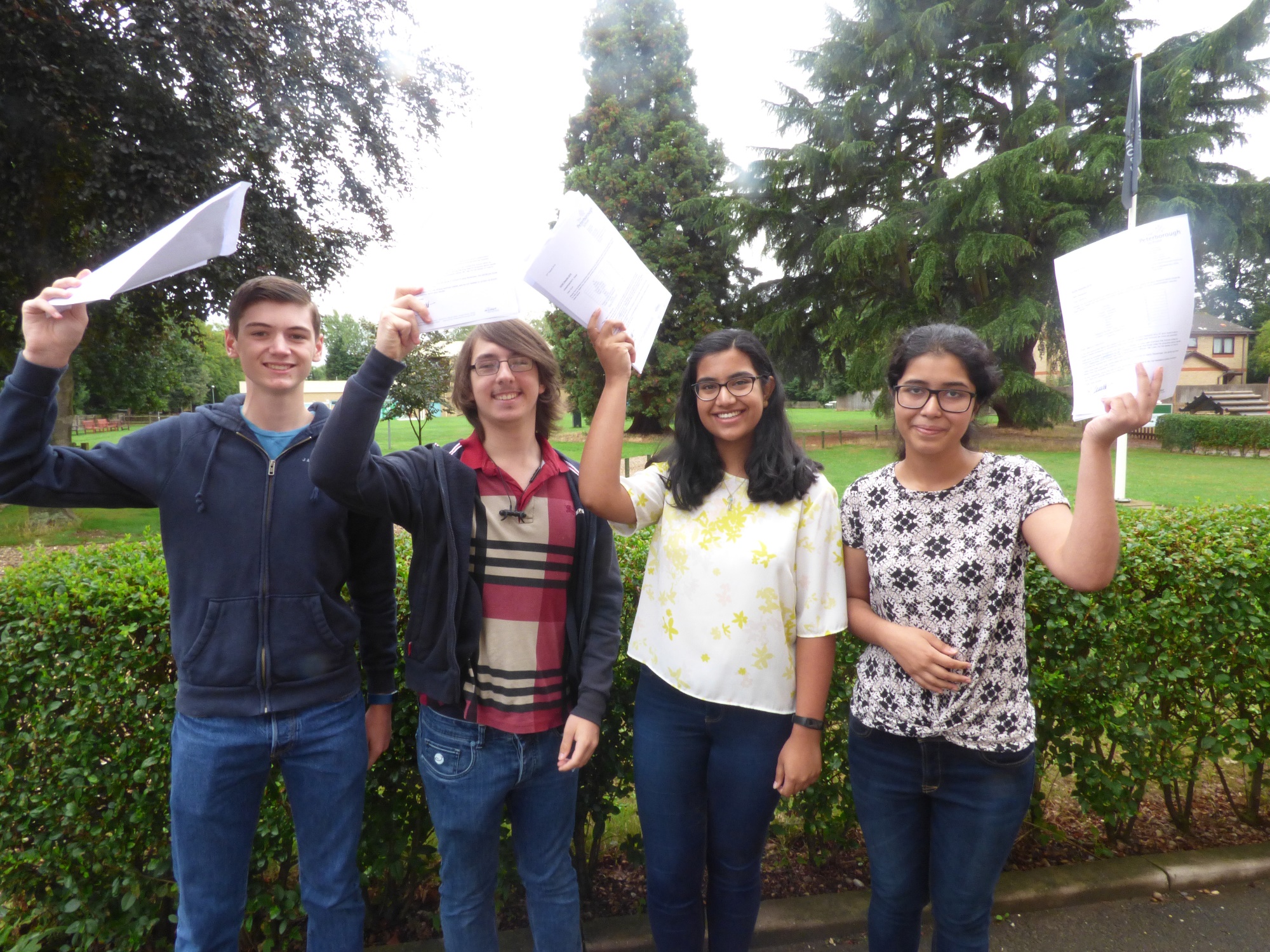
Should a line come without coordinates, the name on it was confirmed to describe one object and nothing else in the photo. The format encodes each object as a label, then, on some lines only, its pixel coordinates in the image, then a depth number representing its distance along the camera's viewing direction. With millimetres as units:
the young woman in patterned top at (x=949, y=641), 1801
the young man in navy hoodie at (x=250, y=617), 1809
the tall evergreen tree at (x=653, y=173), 26062
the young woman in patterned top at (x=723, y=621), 1910
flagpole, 11149
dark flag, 11461
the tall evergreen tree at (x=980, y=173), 20594
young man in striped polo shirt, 1890
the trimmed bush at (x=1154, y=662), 2668
